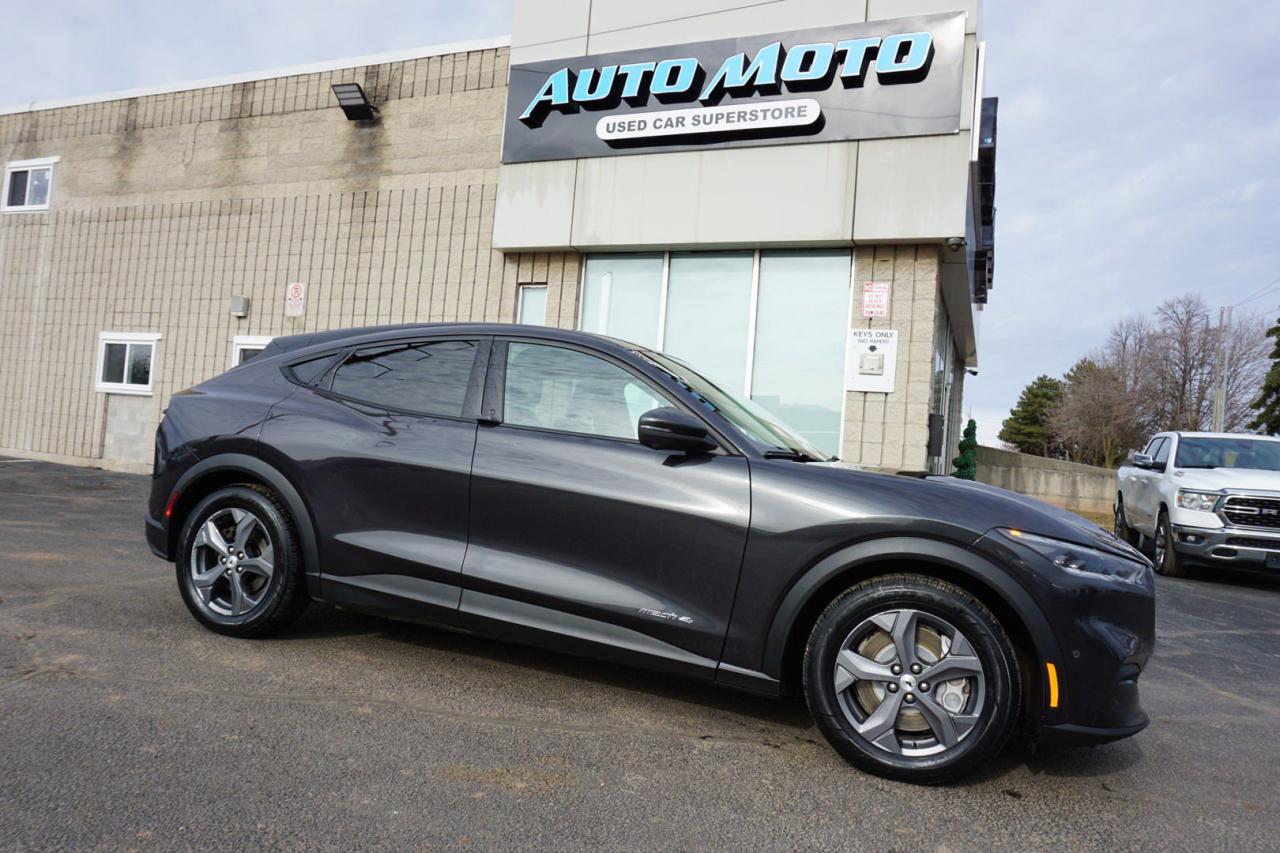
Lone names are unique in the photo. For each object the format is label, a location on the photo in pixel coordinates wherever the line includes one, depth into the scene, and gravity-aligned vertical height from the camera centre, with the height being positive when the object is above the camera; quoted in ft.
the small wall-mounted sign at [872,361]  30.89 +4.04
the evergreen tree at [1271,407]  136.98 +15.96
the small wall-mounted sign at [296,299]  42.78 +6.49
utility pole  100.51 +15.39
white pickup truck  25.43 -0.42
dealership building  30.94 +10.85
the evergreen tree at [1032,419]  230.70 +17.82
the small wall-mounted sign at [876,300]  31.17 +6.50
